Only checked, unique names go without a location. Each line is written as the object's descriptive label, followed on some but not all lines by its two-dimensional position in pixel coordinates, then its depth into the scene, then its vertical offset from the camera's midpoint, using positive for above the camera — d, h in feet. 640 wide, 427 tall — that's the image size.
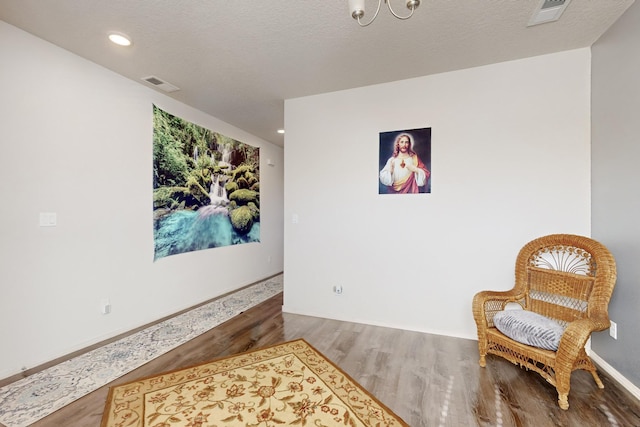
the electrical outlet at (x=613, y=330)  7.03 -2.97
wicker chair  6.00 -2.35
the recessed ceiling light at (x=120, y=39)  7.43 +4.61
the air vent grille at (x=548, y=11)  6.31 +4.67
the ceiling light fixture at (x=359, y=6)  4.27 +3.13
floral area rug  5.53 -4.11
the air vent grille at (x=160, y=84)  9.81 +4.59
